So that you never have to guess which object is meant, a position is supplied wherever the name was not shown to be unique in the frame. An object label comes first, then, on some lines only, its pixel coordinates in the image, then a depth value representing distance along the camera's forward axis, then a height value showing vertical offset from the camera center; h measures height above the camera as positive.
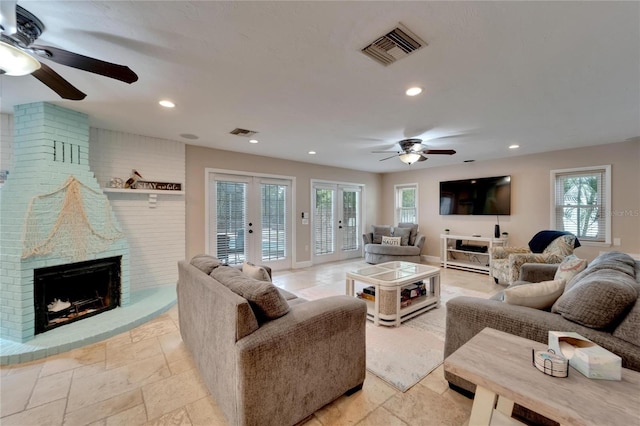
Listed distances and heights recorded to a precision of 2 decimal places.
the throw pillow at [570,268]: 2.23 -0.48
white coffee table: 2.92 -0.89
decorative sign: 3.85 +0.39
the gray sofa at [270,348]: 1.38 -0.81
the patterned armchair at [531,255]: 3.81 -0.64
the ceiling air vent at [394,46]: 1.64 +1.11
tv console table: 5.42 -0.89
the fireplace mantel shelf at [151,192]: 3.73 +0.28
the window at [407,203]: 7.03 +0.26
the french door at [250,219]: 4.76 -0.15
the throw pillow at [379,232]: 6.61 -0.50
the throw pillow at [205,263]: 2.11 -0.43
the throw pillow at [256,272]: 2.27 -0.53
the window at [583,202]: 4.43 +0.20
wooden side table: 0.91 -0.68
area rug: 2.10 -1.28
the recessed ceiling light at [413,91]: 2.35 +1.11
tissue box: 1.06 -0.61
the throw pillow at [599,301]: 1.37 -0.48
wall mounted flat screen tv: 5.47 +0.37
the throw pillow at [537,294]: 1.79 -0.56
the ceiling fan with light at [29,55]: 1.33 +0.90
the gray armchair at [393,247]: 5.99 -0.78
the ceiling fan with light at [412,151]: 3.93 +0.94
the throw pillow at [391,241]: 6.27 -0.69
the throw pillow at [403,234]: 6.32 -0.52
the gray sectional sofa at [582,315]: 1.32 -0.62
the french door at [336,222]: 6.33 -0.24
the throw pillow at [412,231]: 6.36 -0.45
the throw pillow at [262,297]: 1.52 -0.50
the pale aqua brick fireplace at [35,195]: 2.56 +0.17
